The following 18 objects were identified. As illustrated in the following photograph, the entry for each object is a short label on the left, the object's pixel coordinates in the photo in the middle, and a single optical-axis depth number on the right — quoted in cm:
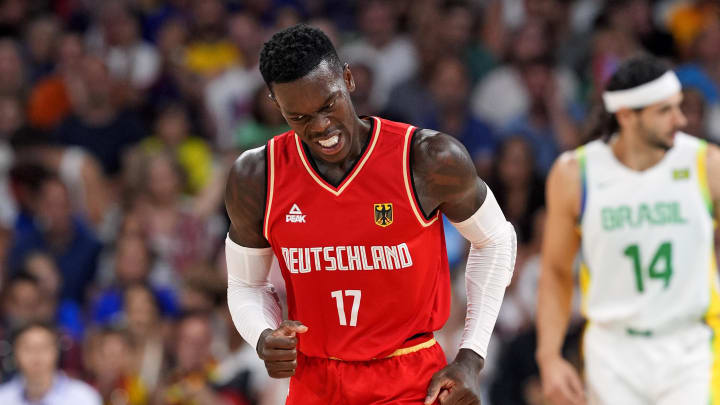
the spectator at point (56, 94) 2014
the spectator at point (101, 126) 1912
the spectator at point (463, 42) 1962
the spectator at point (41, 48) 2097
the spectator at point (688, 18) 1916
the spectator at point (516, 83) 1878
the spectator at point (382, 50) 2008
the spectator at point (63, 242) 1744
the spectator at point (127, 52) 2072
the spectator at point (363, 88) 1819
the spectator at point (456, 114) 1845
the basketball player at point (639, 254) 977
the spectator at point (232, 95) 1972
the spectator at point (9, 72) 1991
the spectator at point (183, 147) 1873
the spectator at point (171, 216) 1761
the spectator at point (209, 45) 2044
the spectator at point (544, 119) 1802
